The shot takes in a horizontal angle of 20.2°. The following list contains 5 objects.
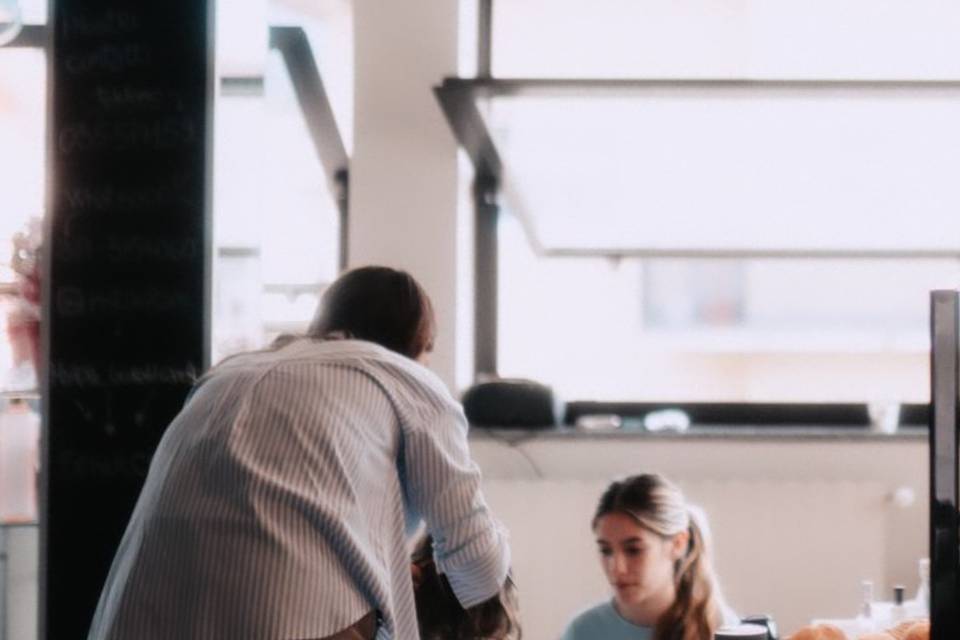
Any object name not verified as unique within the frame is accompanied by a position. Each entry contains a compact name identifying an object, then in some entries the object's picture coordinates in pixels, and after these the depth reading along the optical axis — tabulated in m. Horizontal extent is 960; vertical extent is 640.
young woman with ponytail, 5.32
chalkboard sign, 4.38
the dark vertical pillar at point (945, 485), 2.80
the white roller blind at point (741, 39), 7.34
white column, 7.22
